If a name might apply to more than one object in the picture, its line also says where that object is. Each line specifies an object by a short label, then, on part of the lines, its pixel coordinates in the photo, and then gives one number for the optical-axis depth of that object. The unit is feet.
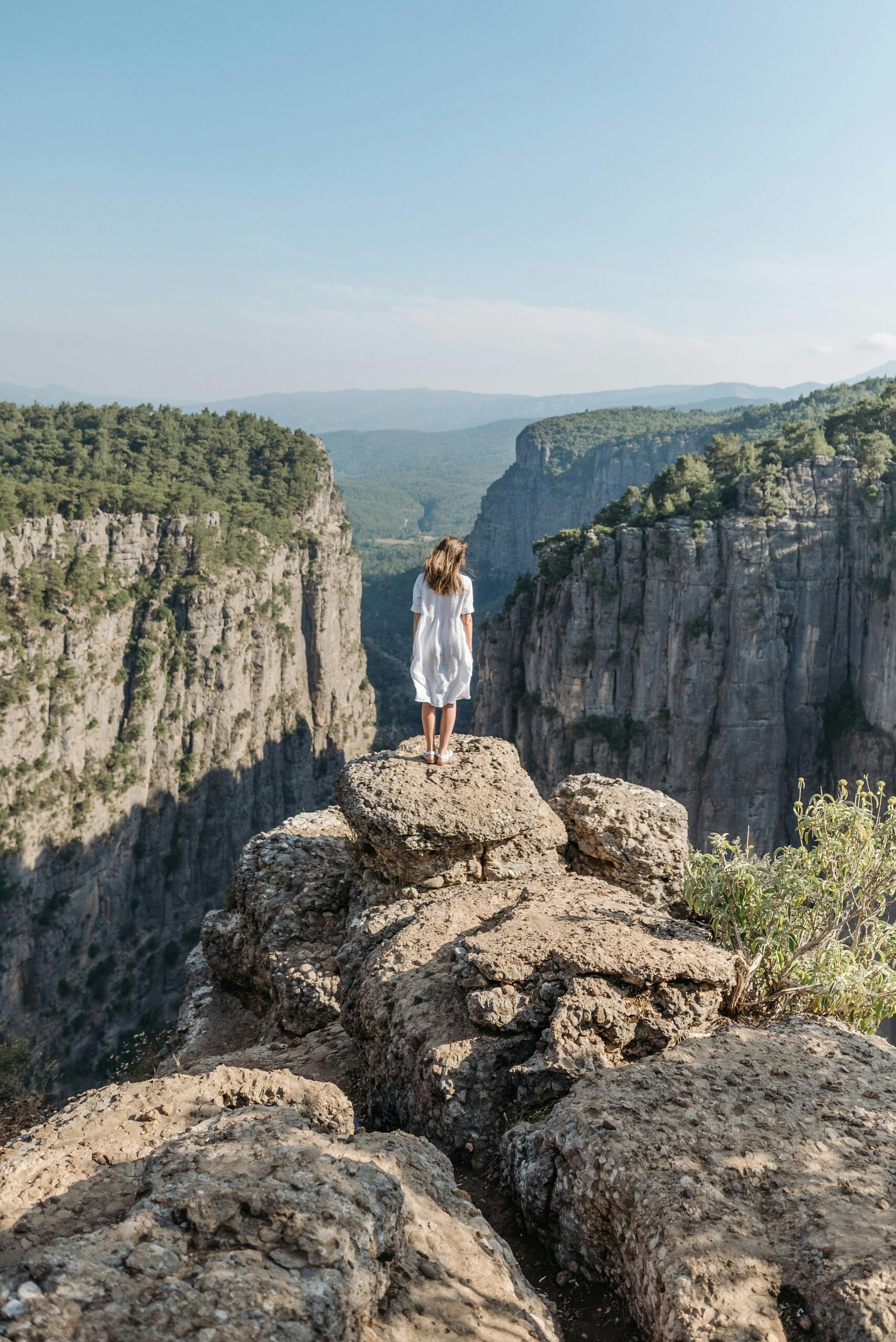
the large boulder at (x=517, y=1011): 16.14
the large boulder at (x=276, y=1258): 8.55
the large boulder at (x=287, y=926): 23.47
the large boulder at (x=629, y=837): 24.50
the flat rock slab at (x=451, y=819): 23.11
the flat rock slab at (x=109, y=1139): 11.53
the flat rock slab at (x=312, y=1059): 19.40
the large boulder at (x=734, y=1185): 10.43
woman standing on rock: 24.62
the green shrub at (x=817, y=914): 18.56
